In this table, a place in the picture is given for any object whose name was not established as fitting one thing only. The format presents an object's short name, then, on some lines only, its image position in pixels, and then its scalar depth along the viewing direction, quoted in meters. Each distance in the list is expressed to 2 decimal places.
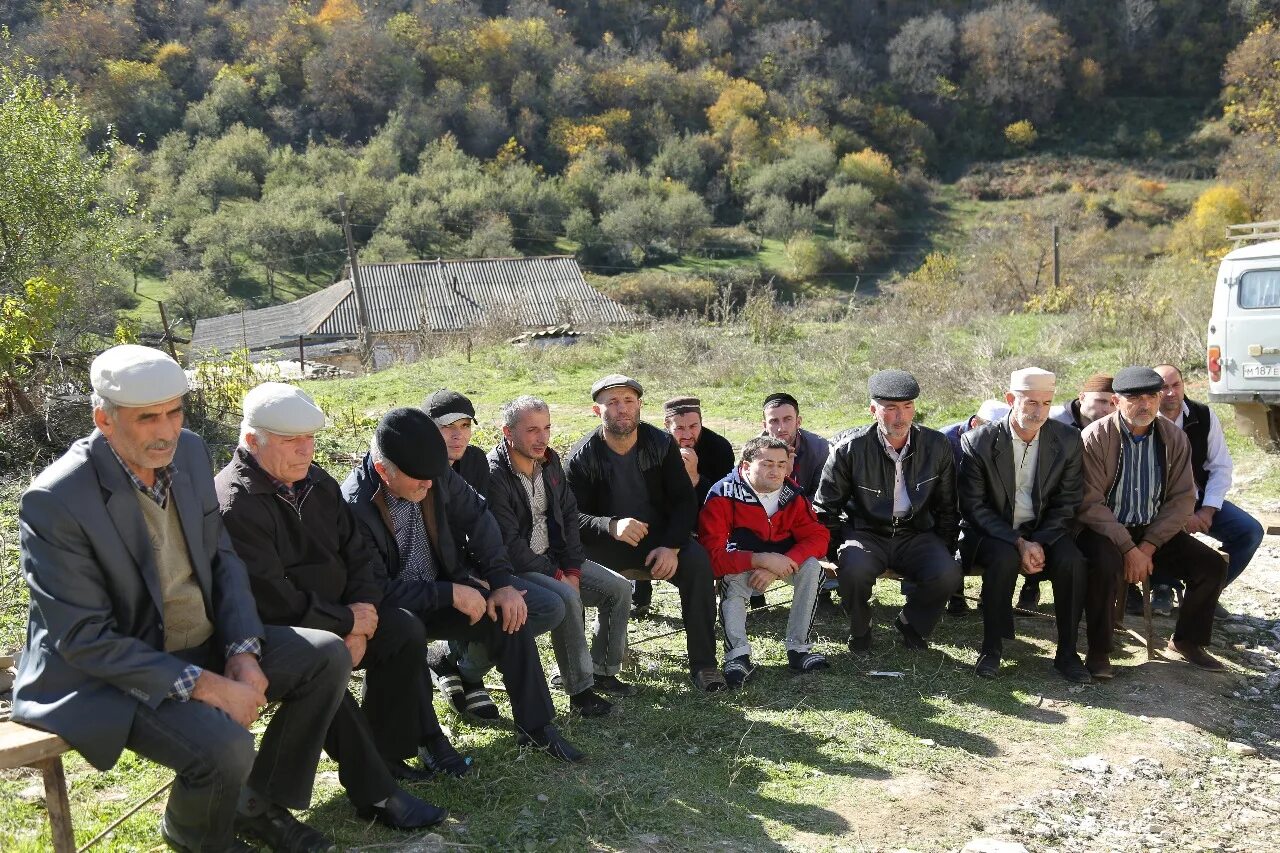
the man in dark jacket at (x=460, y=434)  5.16
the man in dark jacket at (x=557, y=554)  5.05
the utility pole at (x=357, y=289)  30.00
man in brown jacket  5.86
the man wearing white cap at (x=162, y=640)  3.22
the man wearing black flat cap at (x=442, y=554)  4.42
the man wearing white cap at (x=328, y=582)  3.88
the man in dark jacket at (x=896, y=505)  5.81
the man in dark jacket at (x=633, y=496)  5.60
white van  11.00
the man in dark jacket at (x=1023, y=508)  5.72
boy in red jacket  5.58
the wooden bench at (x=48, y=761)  3.09
